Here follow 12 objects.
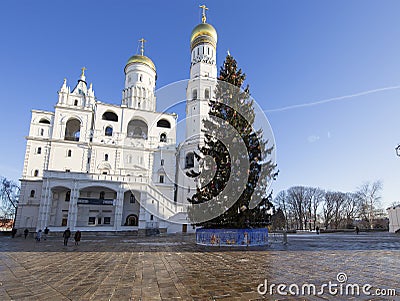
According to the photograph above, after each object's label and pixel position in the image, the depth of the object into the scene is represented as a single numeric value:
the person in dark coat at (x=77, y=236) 16.25
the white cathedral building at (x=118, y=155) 30.19
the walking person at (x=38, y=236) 21.26
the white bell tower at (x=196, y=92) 37.75
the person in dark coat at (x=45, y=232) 23.59
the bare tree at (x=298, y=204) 63.08
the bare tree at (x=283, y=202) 66.19
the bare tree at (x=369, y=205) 47.88
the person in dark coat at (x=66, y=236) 16.02
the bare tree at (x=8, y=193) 50.28
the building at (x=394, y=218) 35.34
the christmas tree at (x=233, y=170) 13.81
